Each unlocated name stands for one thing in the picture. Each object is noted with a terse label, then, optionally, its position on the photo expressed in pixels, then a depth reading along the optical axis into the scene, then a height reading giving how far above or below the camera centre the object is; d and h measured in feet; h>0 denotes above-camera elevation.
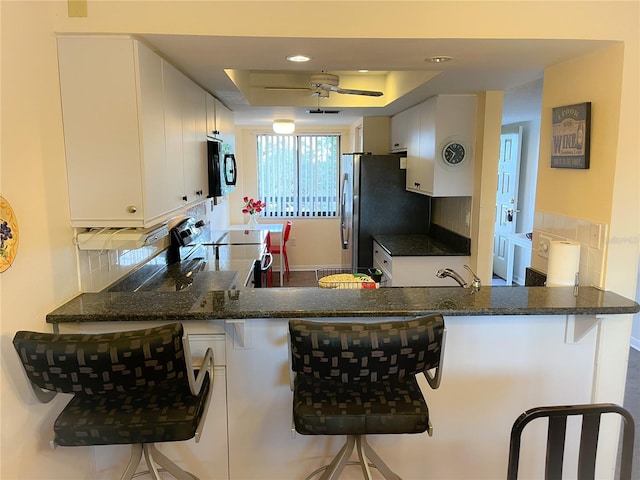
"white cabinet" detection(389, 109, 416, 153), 13.65 +1.27
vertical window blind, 22.04 -0.18
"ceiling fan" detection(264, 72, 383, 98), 10.50 +2.02
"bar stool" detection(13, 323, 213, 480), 4.40 -2.13
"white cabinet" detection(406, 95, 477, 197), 11.12 +0.64
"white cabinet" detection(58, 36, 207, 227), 5.83 +0.54
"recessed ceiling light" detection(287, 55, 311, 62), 6.93 +1.69
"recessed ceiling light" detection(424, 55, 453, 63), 6.95 +1.69
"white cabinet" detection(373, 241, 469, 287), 12.19 -2.61
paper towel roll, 6.89 -1.36
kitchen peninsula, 6.20 -2.80
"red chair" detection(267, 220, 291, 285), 19.85 -3.04
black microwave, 10.91 +0.08
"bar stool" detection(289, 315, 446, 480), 4.51 -2.08
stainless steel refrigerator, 14.71 -1.10
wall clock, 11.23 +0.44
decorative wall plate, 4.75 -0.68
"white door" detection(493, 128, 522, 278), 19.24 -1.07
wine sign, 6.81 +0.53
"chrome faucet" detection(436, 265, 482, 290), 6.89 -1.62
